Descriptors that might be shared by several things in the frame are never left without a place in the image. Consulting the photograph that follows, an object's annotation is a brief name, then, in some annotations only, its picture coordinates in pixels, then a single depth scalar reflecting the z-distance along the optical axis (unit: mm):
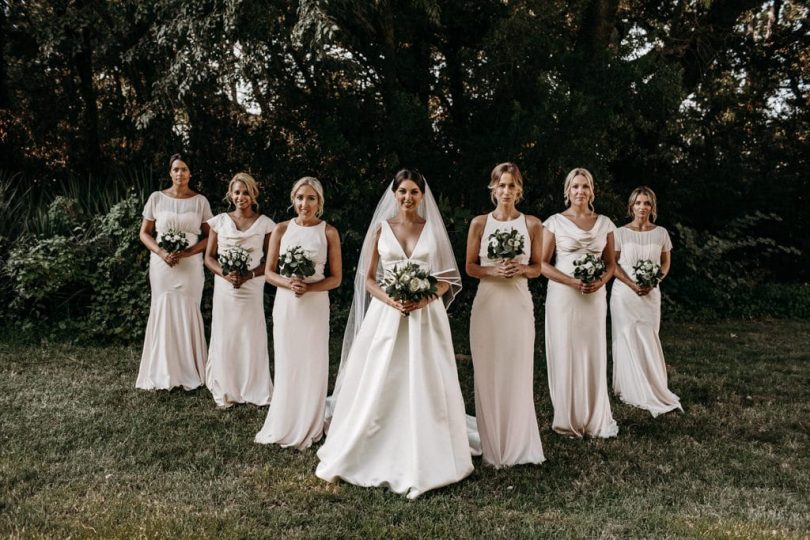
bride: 4984
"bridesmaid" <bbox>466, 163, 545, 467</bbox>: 5621
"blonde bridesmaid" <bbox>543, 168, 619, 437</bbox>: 6406
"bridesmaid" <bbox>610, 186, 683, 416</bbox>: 7527
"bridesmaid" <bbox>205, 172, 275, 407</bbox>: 7215
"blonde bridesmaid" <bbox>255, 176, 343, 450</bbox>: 6023
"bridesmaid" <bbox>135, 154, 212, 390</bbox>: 7781
